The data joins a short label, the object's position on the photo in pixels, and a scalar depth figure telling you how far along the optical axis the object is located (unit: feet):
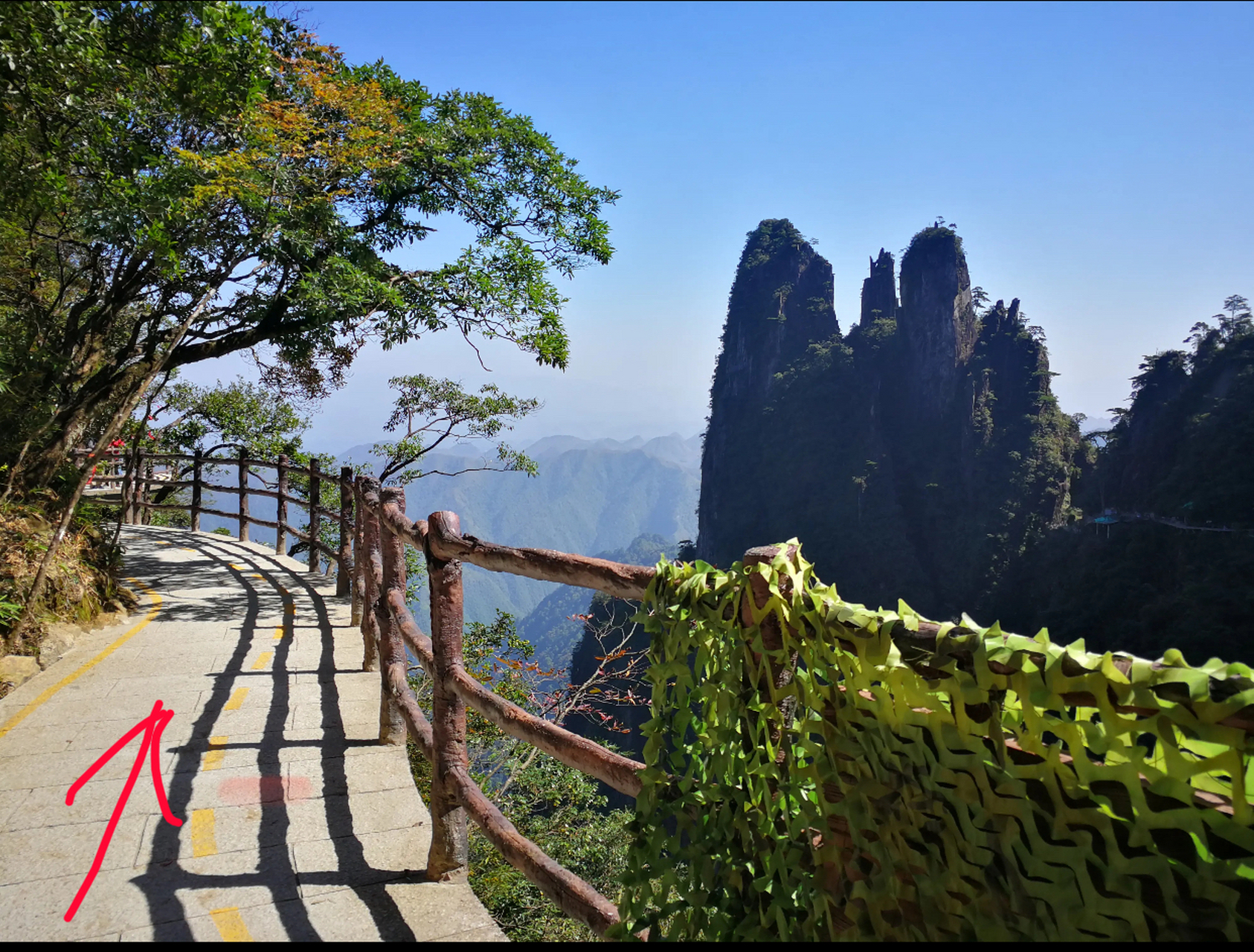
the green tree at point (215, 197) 20.58
